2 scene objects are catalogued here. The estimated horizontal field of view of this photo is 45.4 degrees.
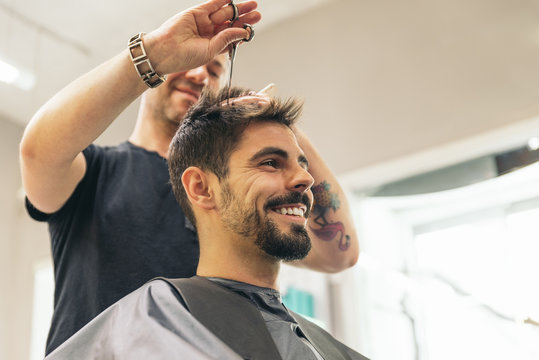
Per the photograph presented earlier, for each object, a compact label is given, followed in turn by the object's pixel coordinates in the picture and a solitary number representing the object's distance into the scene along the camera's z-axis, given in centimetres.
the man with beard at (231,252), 129
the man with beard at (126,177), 149
